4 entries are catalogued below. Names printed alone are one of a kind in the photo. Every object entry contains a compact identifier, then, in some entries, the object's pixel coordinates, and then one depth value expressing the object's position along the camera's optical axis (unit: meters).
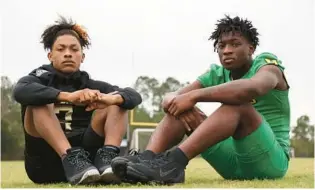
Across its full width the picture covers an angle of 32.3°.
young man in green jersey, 2.73
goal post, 15.60
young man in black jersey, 2.90
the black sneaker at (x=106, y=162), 2.74
